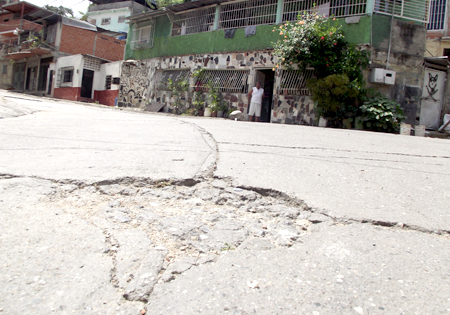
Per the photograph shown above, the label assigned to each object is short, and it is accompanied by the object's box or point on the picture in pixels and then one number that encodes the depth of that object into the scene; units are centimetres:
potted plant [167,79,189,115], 1480
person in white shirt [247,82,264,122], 1180
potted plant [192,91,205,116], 1403
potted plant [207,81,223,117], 1315
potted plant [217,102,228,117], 1315
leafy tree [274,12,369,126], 983
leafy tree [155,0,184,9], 2553
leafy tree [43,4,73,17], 2928
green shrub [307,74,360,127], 968
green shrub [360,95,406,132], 926
